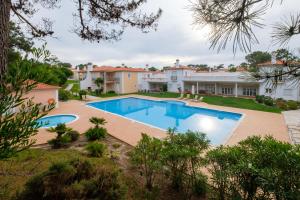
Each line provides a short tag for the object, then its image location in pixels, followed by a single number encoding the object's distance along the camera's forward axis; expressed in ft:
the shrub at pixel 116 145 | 32.06
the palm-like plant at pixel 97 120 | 36.29
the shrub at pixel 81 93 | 92.55
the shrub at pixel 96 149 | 27.51
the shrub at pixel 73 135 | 34.56
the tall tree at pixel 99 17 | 20.92
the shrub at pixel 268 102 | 70.26
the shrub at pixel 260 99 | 76.33
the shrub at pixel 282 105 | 65.77
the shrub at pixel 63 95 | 85.95
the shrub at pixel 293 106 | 65.26
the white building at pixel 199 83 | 92.94
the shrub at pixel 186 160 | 16.33
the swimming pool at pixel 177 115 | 48.67
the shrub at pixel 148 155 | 19.17
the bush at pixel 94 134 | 35.19
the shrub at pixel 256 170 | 10.41
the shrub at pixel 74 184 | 14.08
